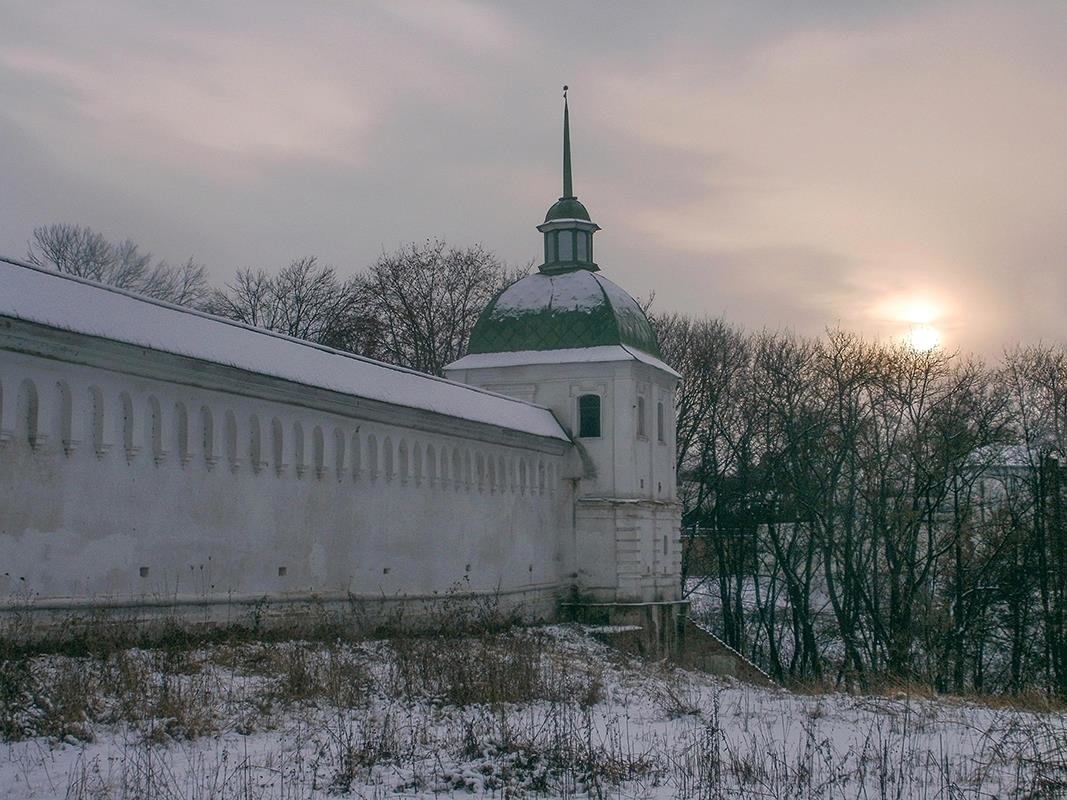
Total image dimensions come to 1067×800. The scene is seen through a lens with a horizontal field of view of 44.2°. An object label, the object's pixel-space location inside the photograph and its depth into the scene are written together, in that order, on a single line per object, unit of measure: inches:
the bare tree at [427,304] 1663.4
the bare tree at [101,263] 1599.4
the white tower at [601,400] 1165.7
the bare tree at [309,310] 1641.2
